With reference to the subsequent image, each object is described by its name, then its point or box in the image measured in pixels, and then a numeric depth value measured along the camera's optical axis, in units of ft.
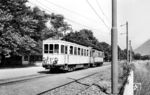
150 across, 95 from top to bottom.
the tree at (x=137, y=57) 410.52
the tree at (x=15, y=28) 82.23
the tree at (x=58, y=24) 215.31
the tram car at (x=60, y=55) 63.41
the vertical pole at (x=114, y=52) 24.59
